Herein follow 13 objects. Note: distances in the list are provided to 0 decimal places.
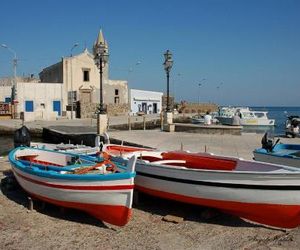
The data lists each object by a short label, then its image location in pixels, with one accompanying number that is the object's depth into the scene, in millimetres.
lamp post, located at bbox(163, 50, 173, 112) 23906
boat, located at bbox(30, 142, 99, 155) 10619
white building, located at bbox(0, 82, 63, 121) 44688
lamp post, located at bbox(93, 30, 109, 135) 20016
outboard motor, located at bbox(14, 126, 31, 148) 12492
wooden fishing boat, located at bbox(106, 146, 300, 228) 6836
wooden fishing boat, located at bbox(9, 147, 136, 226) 7016
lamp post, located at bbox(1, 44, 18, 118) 44831
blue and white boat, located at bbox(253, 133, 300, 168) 9679
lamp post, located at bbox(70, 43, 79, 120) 49056
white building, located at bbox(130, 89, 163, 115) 60219
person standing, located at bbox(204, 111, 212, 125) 26148
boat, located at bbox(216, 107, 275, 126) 46281
